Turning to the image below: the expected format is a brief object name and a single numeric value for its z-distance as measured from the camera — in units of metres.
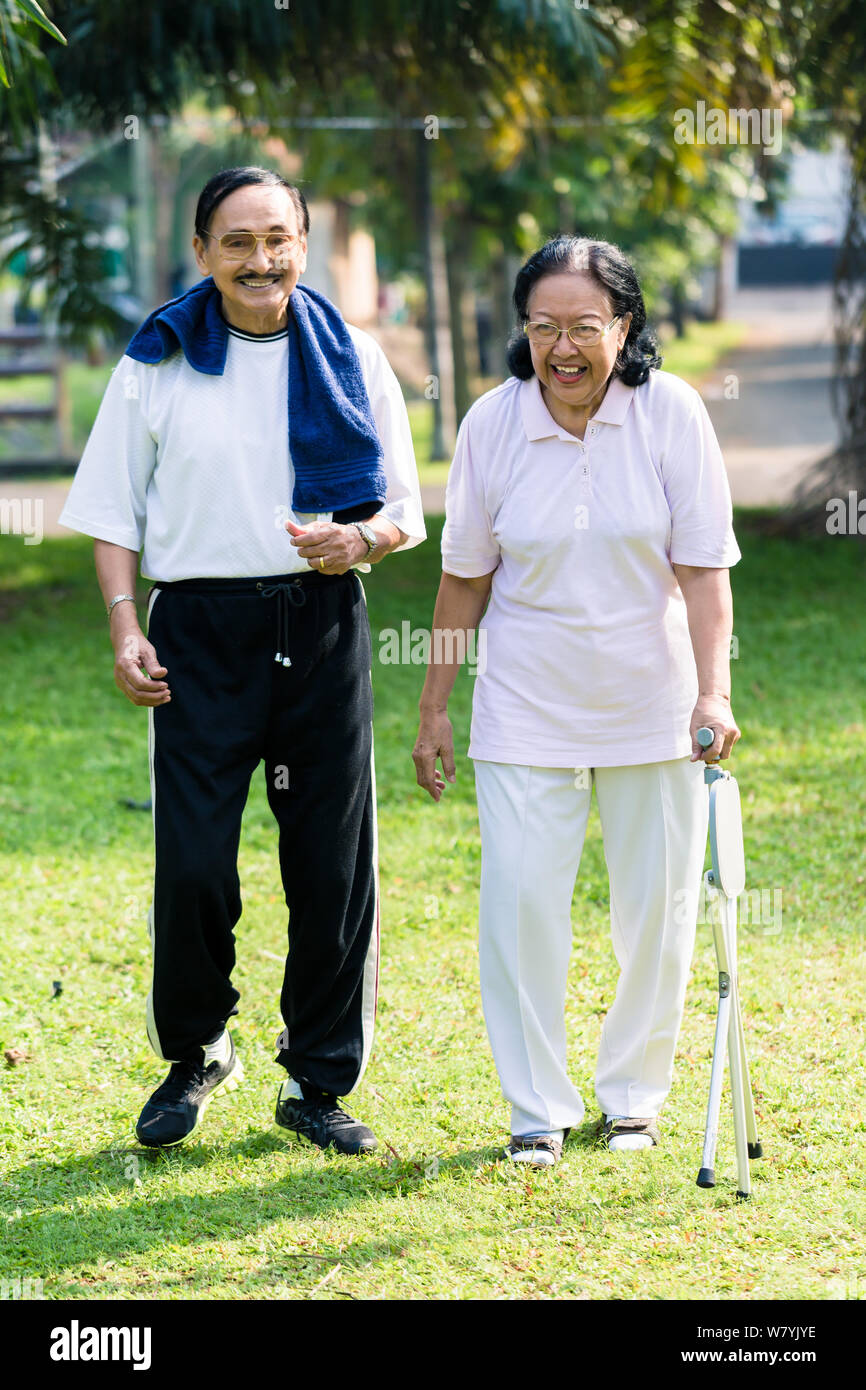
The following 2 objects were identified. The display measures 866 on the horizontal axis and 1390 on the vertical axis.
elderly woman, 6.96
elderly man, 6.93
